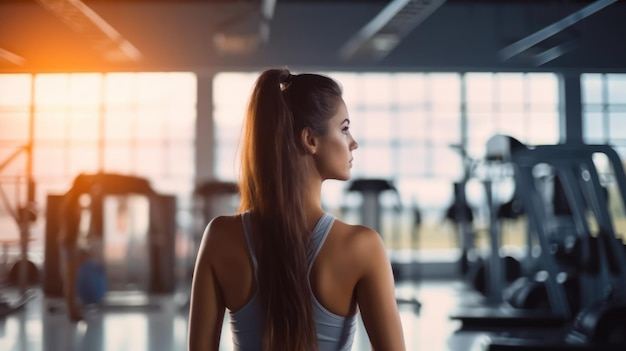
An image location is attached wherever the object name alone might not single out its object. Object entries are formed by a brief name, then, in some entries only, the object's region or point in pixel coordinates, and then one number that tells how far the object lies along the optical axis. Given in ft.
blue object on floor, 17.56
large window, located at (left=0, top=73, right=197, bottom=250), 28.84
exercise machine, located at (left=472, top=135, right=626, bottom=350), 12.83
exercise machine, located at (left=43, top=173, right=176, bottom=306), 18.33
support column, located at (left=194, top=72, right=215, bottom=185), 28.19
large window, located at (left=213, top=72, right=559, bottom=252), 30.50
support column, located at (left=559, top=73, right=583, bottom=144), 29.76
